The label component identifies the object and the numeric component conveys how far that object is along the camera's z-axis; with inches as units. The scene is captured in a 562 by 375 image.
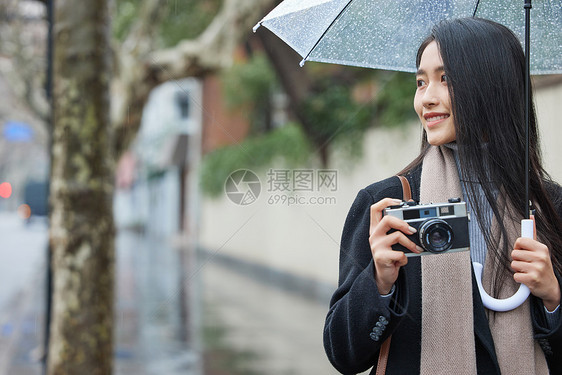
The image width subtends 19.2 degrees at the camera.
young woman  95.6
